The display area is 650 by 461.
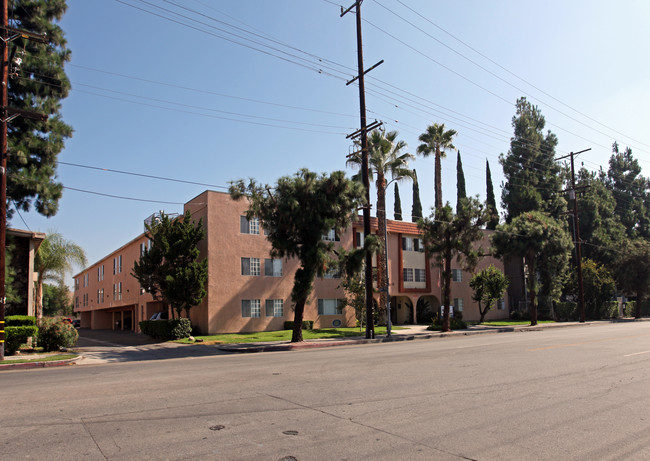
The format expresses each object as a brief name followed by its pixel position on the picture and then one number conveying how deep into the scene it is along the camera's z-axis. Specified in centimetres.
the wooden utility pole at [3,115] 1691
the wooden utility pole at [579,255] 4156
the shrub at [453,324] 3369
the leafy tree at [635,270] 4712
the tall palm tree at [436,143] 3781
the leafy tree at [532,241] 3750
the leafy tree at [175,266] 2653
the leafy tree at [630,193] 6994
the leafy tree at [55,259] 3399
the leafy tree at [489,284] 3844
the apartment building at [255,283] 3030
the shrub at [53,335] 2073
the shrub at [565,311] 4616
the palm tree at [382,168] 3438
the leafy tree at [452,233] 3038
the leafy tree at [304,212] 2284
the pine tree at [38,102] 2361
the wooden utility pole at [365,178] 2540
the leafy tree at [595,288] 4672
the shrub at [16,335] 1912
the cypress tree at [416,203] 6562
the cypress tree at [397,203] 6556
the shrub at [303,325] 3234
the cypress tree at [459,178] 6438
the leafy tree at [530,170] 5609
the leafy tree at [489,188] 6209
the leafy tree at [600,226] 5675
